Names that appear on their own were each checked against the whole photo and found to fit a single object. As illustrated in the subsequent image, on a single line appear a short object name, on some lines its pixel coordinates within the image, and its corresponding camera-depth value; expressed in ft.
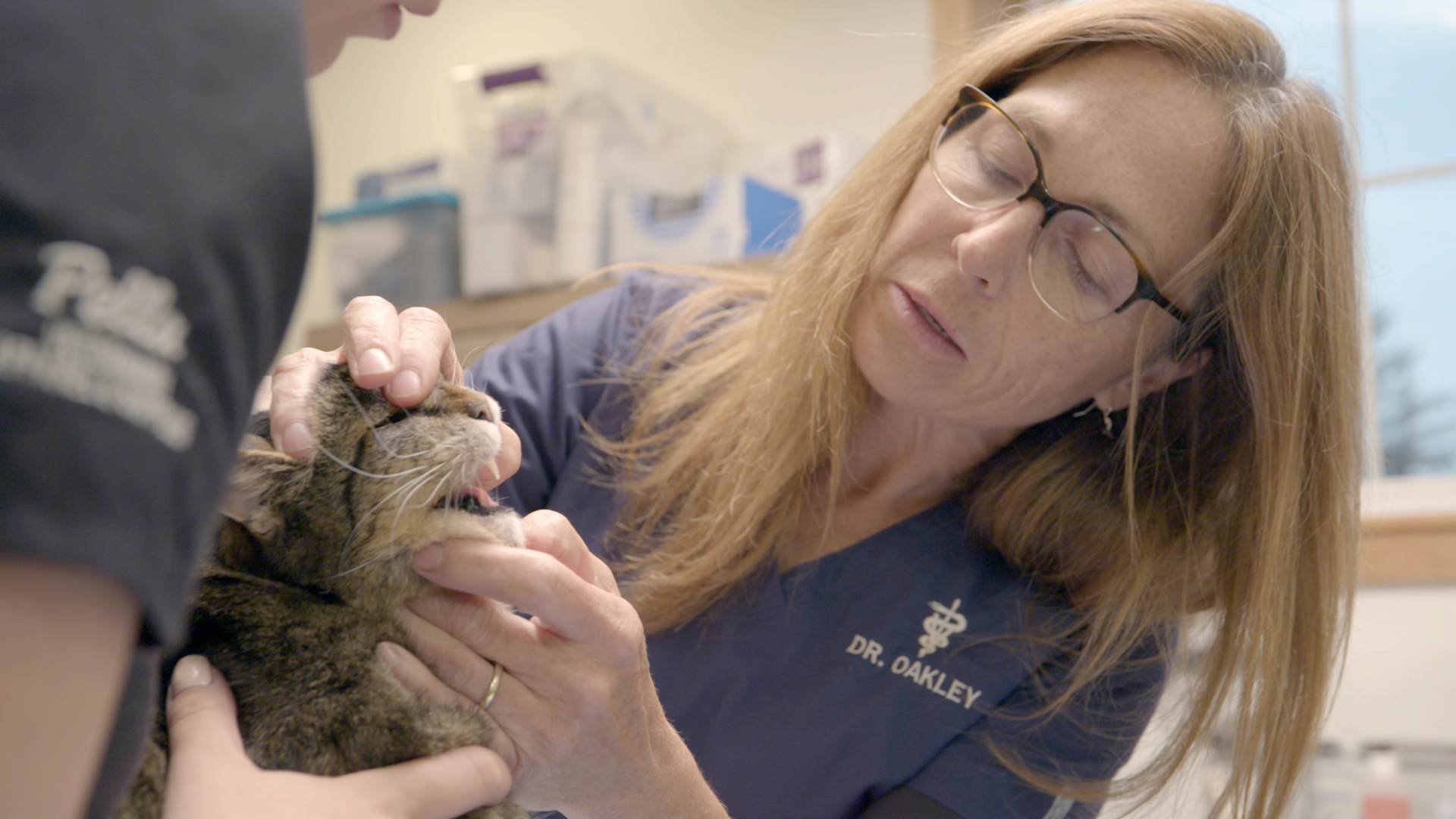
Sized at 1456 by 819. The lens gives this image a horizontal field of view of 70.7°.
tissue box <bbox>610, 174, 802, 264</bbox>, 8.25
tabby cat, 2.37
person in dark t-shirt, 0.91
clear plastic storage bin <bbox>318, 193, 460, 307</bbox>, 9.79
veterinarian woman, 3.62
